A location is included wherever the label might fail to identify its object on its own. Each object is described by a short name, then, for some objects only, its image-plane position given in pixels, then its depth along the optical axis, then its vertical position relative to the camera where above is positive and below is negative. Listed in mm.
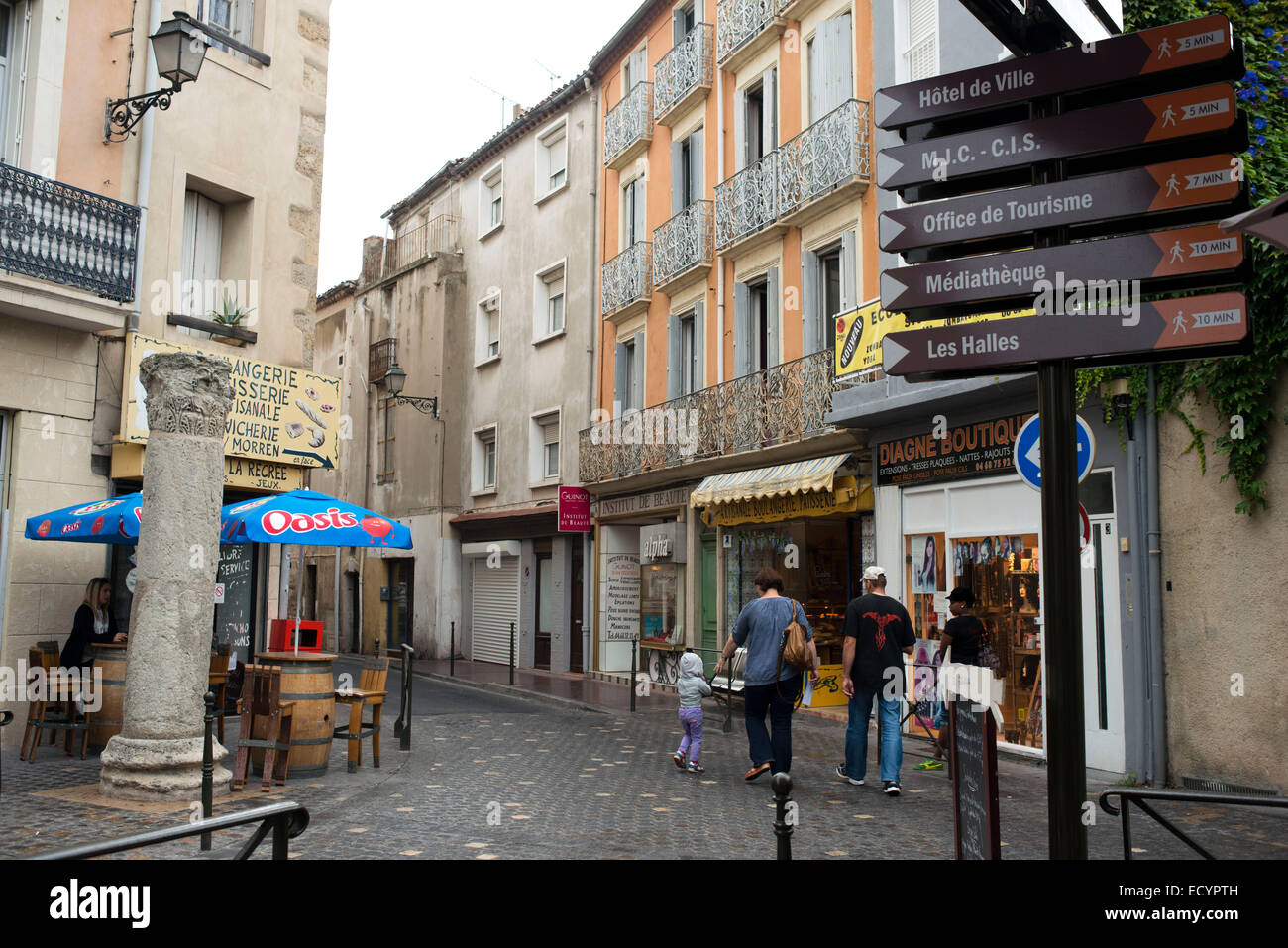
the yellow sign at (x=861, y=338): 14641 +3430
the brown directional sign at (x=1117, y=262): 3934 +1199
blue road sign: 7594 +990
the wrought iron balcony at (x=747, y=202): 18109 +6581
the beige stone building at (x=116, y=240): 11953 +4172
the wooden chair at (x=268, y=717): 9062 -1072
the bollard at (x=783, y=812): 4429 -908
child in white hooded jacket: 10594 -1091
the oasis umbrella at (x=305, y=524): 10680 +641
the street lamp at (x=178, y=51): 11312 +5540
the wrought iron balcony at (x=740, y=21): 18547 +9855
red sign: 23453 +1697
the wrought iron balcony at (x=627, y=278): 22281 +6448
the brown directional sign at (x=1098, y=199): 3947 +1444
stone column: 8352 -43
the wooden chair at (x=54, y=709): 10469 -1194
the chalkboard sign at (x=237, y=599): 14719 -148
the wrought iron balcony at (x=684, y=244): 20094 +6489
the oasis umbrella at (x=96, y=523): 10727 +635
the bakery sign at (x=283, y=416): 14375 +2316
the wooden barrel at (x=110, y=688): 10742 -979
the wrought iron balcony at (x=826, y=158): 15750 +6456
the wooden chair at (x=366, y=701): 10055 -1050
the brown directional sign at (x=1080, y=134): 3957 +1701
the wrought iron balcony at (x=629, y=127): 22578 +9696
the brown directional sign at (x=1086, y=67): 3971 +1947
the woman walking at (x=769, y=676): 9641 -726
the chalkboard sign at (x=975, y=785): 4566 -824
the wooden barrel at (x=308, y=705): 9617 -1012
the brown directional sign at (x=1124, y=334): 3904 +927
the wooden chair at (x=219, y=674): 12384 -955
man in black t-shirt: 9727 -638
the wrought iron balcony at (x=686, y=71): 20422 +9867
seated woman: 11094 -378
